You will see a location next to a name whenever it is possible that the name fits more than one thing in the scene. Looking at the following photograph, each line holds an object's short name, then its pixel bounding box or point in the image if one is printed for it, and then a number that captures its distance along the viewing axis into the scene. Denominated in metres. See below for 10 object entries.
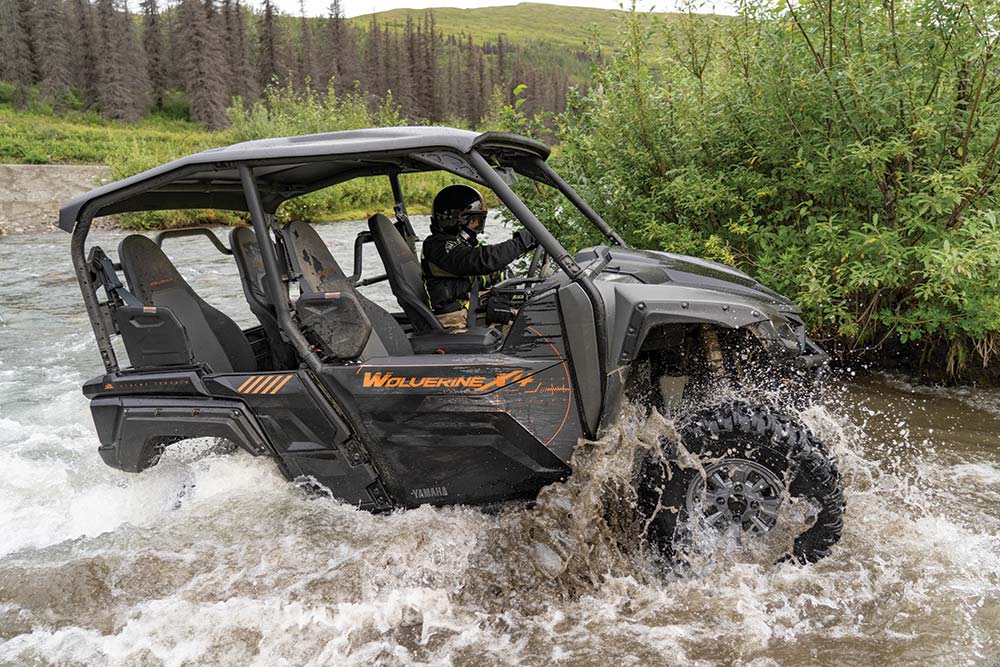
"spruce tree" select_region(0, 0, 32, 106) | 50.50
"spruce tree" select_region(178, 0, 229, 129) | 54.84
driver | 4.55
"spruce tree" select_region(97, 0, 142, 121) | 52.12
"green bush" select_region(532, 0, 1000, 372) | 4.77
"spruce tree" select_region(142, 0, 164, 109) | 57.25
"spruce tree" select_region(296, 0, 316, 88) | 61.55
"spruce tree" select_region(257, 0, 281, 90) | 61.41
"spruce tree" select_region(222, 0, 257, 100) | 58.16
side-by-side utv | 3.28
